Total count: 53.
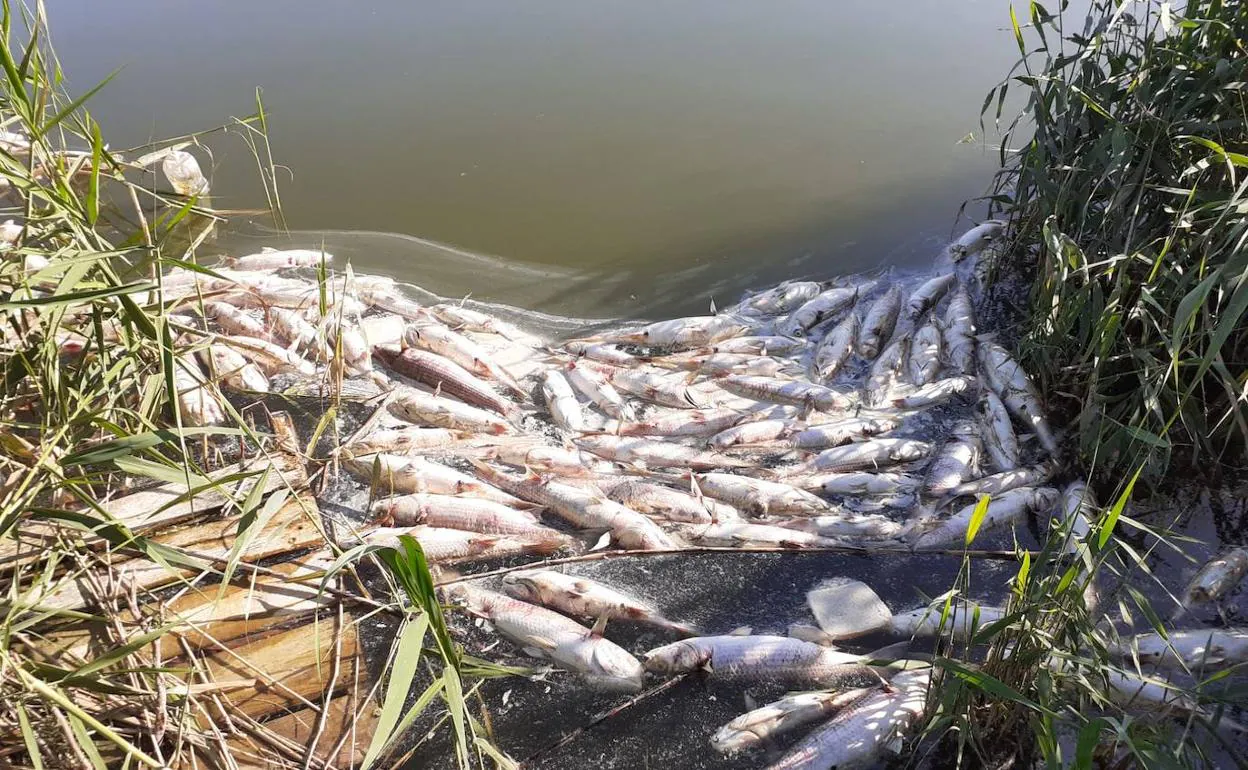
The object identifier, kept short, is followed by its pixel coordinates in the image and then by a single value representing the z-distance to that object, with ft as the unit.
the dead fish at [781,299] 16.96
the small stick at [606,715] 8.55
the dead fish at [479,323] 16.48
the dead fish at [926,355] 14.55
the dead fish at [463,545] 10.93
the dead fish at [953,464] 12.02
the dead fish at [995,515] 11.05
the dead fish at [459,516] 11.35
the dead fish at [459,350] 14.83
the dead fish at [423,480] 11.96
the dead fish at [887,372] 14.24
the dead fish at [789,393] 14.01
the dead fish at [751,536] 11.00
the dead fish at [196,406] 12.66
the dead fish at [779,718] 8.59
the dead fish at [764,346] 15.67
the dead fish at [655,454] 12.83
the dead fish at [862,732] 8.24
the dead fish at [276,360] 14.38
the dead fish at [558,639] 9.23
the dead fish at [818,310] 16.28
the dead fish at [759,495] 11.83
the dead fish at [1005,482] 11.78
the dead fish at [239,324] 15.66
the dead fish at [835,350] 14.97
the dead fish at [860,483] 12.21
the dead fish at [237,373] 13.64
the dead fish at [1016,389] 12.62
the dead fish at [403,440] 12.66
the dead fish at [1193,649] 9.04
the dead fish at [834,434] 13.17
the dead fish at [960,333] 14.66
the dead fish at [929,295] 16.38
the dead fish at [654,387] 14.35
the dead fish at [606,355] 15.43
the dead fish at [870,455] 12.66
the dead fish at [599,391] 14.10
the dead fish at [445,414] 13.55
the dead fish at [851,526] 11.29
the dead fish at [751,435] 13.28
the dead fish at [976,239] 17.98
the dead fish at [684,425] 13.57
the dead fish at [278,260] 18.17
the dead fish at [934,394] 13.85
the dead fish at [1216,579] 9.94
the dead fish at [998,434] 12.37
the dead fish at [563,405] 13.64
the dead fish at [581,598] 9.98
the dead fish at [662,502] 11.55
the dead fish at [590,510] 11.05
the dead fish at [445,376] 14.17
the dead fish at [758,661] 9.21
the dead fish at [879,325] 15.46
